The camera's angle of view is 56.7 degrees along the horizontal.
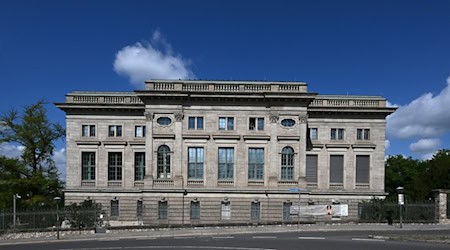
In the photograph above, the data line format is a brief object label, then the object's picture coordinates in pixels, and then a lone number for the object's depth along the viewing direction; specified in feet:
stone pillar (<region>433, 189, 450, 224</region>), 111.34
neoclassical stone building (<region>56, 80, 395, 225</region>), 144.15
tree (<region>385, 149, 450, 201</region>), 196.34
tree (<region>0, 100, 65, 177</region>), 161.48
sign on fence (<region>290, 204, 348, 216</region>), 123.95
